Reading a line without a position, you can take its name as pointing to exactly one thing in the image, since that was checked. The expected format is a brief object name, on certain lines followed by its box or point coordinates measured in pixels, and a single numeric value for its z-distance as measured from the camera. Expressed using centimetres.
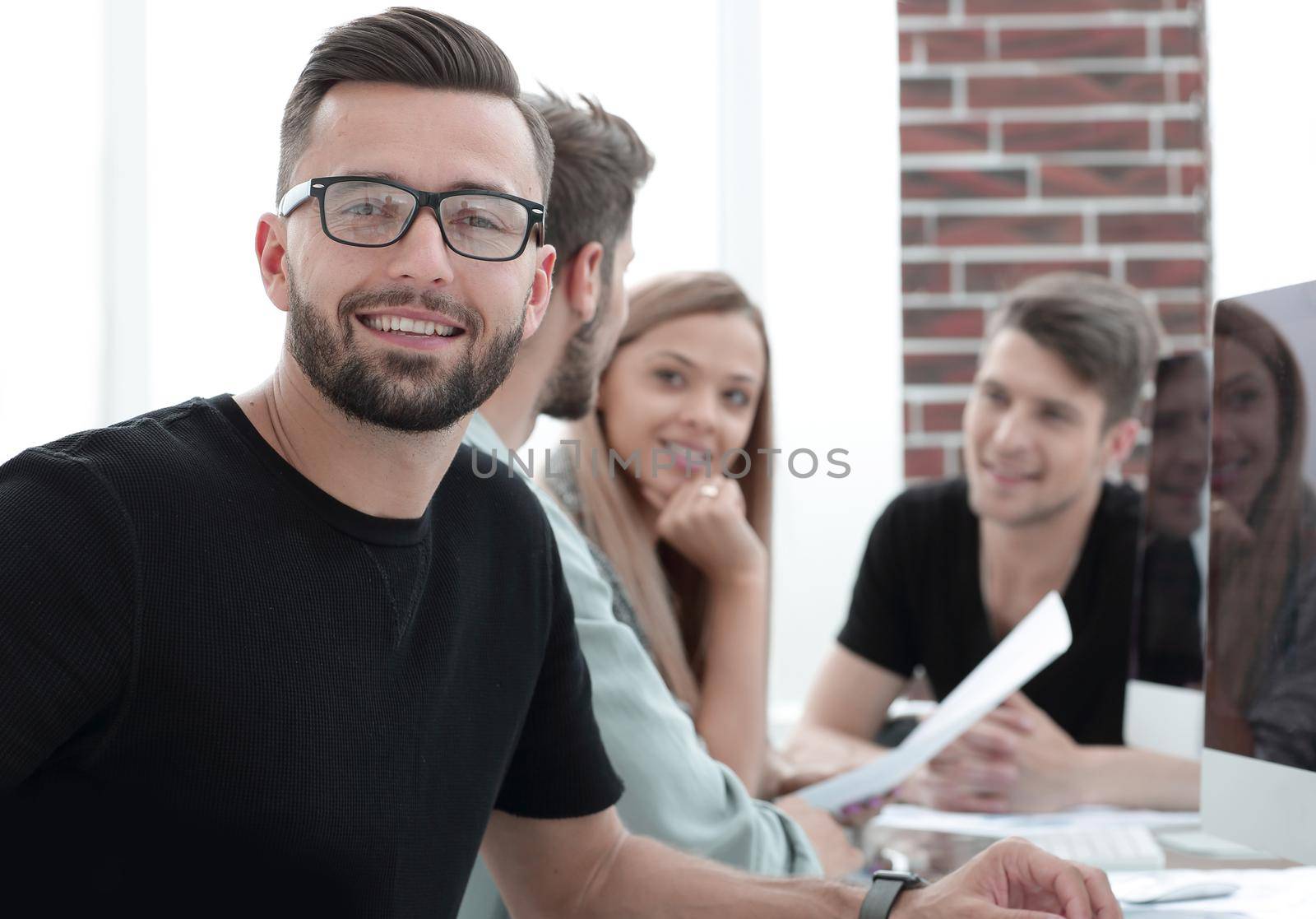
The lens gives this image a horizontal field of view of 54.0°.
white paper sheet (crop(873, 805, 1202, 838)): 159
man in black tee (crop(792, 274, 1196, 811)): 209
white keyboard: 138
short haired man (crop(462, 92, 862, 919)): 126
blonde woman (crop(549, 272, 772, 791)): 187
